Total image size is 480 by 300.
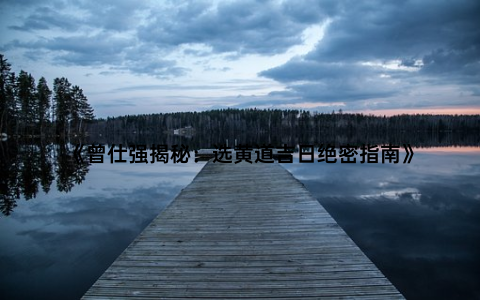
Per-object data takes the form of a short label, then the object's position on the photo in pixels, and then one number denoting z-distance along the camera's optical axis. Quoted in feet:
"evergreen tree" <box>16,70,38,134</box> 192.95
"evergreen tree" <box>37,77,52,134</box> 210.94
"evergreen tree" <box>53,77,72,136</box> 216.74
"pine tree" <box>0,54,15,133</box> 170.96
